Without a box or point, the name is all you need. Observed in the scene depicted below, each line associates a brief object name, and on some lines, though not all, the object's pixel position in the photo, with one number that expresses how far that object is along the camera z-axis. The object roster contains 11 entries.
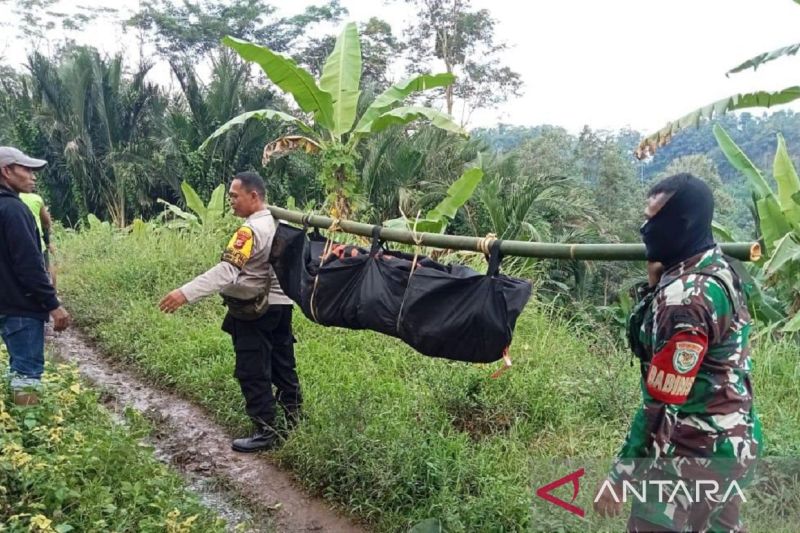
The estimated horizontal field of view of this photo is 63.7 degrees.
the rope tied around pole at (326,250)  3.02
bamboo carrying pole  1.87
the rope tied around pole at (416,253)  2.69
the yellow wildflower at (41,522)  2.26
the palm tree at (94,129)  14.30
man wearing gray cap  3.38
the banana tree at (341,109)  6.45
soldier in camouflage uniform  1.74
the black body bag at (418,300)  2.46
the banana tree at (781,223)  5.87
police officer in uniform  3.45
